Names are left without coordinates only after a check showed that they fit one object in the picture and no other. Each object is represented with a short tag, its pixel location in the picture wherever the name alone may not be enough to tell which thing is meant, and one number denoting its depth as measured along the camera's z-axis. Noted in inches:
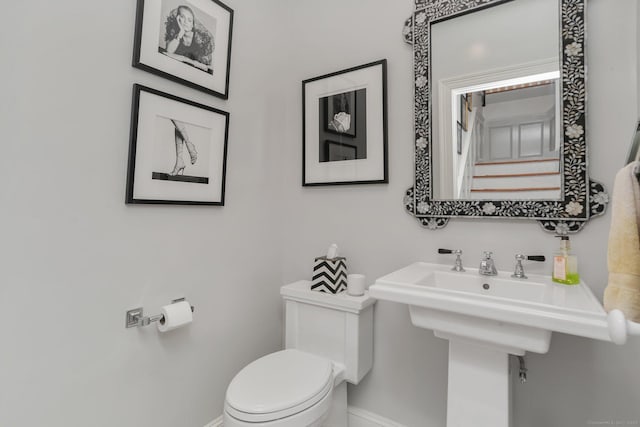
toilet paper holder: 47.8
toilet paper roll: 49.5
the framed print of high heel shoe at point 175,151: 48.3
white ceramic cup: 60.3
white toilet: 43.0
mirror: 46.6
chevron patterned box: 61.4
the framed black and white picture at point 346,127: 62.9
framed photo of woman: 49.0
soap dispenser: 44.3
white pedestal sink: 34.1
